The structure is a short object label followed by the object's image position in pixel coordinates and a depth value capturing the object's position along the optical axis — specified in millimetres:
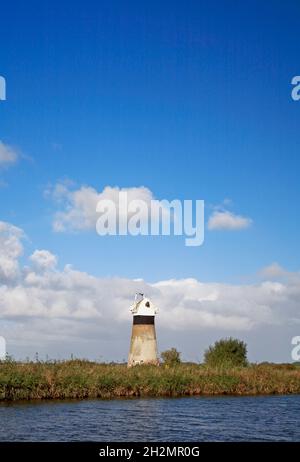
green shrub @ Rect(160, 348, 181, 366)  49500
